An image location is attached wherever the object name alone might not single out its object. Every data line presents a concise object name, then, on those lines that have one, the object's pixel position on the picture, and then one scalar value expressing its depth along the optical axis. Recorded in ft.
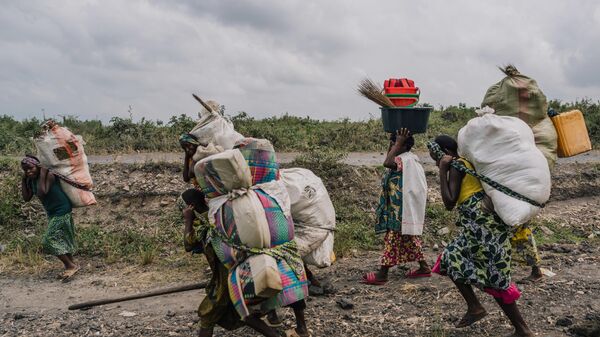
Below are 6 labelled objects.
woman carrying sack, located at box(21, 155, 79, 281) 20.56
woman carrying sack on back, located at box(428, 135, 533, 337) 13.05
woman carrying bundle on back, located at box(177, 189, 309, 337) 12.82
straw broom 17.13
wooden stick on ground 16.47
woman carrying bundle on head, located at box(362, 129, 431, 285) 17.52
